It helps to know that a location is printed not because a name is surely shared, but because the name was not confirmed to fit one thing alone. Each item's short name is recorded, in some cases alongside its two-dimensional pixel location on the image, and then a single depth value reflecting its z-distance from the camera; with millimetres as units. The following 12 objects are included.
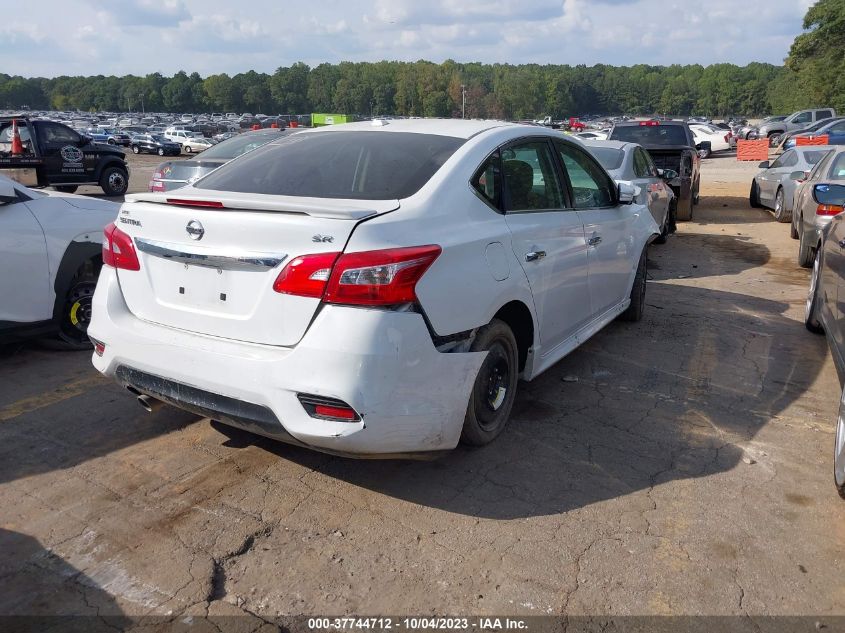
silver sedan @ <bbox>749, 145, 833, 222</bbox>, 12875
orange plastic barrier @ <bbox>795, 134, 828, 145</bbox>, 22469
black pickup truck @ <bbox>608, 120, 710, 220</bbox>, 12117
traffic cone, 16459
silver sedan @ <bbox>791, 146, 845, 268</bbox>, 8134
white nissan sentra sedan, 2969
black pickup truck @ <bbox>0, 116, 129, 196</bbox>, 16469
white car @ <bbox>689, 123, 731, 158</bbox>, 38562
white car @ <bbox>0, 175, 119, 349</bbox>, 4957
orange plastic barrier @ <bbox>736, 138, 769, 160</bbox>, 30875
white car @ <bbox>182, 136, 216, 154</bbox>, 47122
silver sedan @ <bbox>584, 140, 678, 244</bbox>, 8930
